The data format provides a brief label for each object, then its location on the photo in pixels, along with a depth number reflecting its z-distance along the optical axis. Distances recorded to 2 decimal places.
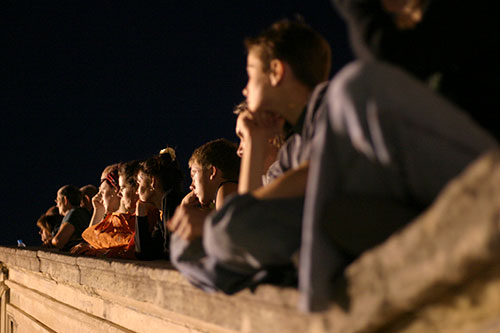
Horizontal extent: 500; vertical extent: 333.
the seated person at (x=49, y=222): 8.05
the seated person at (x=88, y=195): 6.94
